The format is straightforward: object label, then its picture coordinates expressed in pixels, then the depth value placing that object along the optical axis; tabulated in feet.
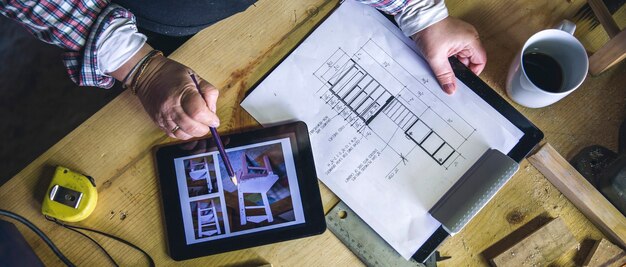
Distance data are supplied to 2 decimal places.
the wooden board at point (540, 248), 2.11
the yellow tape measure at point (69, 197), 2.10
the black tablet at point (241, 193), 2.14
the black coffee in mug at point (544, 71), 2.10
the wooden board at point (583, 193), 2.07
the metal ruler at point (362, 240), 2.13
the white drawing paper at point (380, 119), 2.14
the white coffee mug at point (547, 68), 2.00
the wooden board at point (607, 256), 2.09
